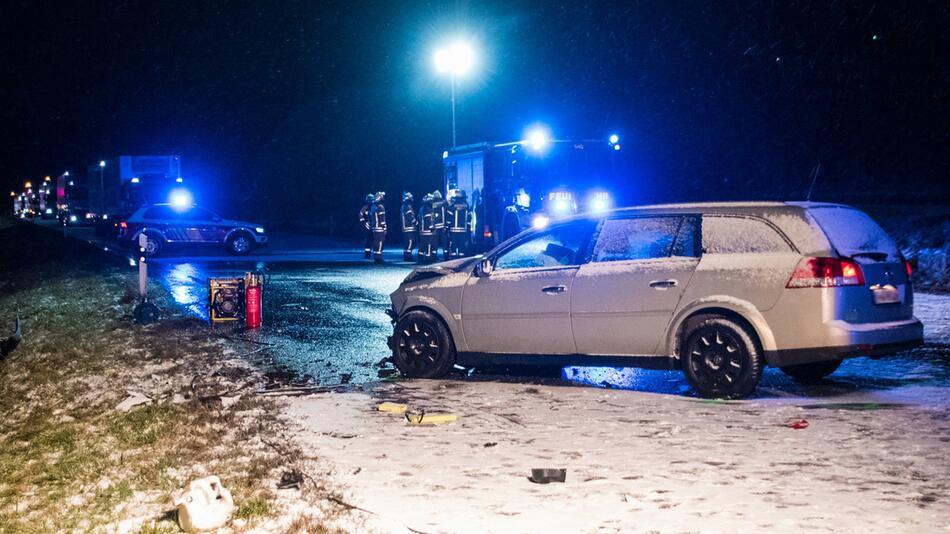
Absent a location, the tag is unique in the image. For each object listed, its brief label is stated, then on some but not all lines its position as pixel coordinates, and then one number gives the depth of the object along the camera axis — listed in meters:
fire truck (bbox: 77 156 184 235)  38.50
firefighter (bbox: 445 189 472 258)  23.95
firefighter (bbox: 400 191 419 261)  25.22
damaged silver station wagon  7.73
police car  29.48
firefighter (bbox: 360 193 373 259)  26.17
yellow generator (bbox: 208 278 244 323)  13.48
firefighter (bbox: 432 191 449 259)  24.33
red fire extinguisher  13.18
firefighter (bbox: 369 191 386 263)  25.64
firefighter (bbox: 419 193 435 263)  24.44
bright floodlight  32.62
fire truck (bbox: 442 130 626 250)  22.97
